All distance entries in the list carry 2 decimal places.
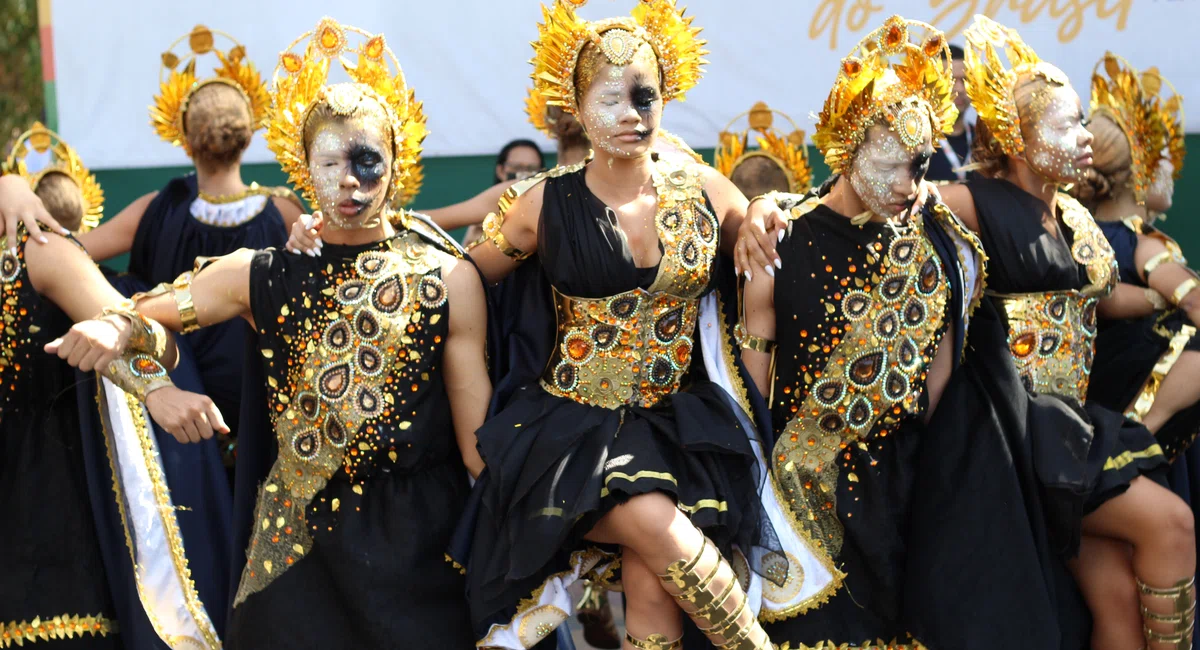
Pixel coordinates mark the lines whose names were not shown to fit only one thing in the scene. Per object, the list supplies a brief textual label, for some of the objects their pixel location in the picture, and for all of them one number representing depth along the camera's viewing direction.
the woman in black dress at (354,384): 6.66
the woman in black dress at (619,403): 6.41
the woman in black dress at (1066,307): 7.12
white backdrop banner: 10.98
